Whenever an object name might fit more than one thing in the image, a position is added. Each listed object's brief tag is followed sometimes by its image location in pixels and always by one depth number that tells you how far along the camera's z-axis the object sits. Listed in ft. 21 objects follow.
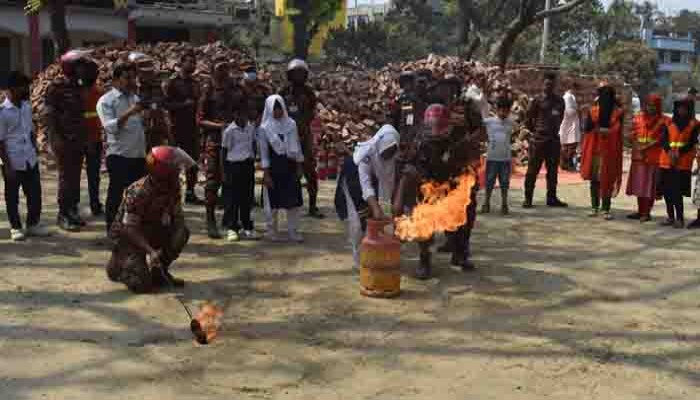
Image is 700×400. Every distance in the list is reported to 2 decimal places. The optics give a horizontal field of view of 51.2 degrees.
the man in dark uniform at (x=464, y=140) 21.47
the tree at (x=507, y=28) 65.31
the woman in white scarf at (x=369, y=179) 20.12
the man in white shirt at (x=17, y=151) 23.66
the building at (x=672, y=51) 261.73
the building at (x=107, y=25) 84.23
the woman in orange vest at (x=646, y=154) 31.24
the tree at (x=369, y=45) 139.13
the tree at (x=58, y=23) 50.88
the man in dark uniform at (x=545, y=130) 34.47
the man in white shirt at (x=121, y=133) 23.13
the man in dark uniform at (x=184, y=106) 30.66
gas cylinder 19.45
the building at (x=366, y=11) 218.18
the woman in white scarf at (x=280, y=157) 25.02
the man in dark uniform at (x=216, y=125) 25.88
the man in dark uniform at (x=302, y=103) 28.55
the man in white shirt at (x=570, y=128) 46.93
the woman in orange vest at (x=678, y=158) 30.58
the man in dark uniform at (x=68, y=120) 24.72
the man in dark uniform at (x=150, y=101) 23.86
